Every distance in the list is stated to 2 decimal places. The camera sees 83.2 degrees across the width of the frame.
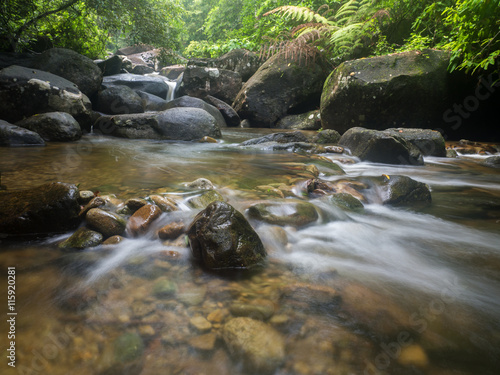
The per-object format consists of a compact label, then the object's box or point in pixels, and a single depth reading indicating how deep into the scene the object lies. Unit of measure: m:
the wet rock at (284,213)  2.44
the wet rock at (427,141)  5.78
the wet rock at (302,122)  10.39
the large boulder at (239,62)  13.73
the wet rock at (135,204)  2.47
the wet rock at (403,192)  3.21
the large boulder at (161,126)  7.46
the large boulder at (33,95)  6.39
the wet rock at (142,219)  2.22
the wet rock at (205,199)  2.66
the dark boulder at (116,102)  9.91
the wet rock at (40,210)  2.03
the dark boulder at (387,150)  5.07
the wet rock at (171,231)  2.16
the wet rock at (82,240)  2.00
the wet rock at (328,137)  7.12
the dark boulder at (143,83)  12.38
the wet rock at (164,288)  1.56
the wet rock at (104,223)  2.14
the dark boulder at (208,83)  12.62
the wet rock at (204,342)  1.21
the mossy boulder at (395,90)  6.38
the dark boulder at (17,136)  5.37
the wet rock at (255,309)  1.40
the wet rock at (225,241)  1.79
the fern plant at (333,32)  8.49
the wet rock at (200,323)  1.32
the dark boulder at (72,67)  8.64
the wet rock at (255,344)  1.14
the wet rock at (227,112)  11.64
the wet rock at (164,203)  2.49
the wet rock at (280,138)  6.94
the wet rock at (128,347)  1.15
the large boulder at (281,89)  10.84
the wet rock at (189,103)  9.88
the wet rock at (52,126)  6.05
